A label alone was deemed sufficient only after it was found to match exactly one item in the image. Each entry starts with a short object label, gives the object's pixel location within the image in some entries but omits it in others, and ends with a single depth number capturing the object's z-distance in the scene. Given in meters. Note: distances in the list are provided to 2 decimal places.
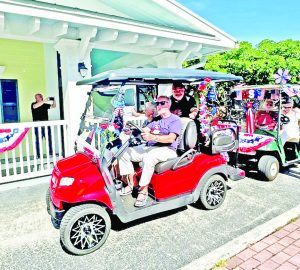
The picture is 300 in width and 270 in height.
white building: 4.48
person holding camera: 5.73
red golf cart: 2.74
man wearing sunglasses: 3.17
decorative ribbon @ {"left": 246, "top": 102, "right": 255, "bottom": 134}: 5.18
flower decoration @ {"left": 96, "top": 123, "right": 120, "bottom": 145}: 2.89
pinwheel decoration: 5.00
